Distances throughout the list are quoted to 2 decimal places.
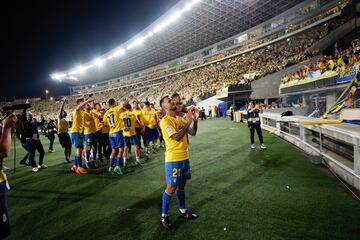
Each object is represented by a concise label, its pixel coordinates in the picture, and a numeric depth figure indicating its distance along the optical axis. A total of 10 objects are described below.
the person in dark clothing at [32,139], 7.30
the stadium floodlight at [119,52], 49.49
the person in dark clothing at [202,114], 26.33
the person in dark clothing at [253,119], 7.81
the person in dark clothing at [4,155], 1.99
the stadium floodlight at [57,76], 67.38
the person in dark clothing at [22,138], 7.45
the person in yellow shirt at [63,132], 7.25
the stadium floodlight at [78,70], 64.95
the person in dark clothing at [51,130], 11.35
